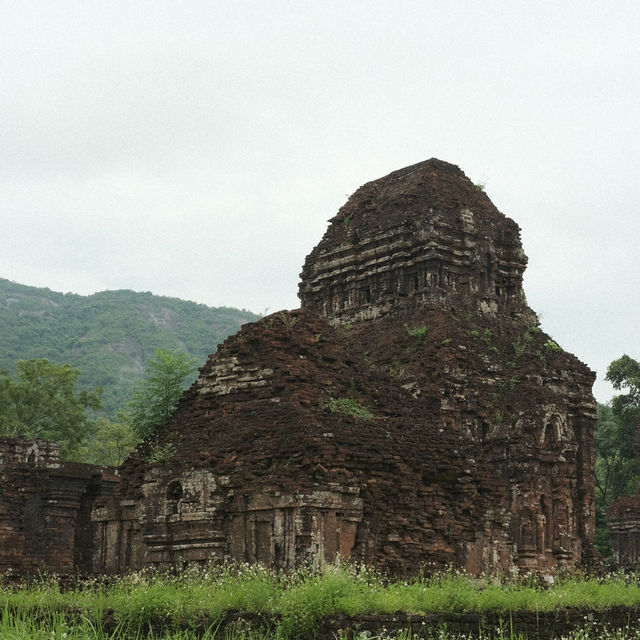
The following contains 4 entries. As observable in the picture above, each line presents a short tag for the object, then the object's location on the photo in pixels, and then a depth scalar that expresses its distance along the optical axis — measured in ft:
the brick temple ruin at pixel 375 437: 55.93
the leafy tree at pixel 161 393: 75.05
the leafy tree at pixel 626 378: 163.63
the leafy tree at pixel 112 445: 163.84
